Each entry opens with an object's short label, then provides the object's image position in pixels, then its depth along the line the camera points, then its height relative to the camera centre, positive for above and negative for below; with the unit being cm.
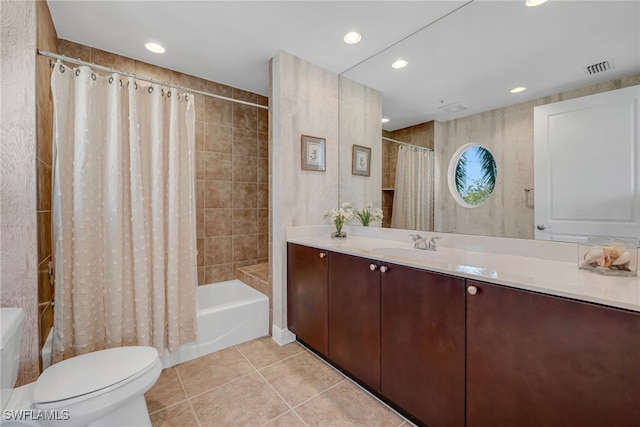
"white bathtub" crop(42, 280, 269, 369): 195 -95
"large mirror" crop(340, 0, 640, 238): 121 +75
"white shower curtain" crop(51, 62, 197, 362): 154 -1
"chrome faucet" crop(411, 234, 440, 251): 167 -22
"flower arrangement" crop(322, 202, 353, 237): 217 -6
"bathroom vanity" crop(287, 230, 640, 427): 77 -49
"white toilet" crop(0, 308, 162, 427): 95 -72
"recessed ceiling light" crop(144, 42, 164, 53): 203 +131
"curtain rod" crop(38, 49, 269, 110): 142 +89
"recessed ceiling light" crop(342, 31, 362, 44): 187 +127
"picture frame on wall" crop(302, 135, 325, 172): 222 +50
